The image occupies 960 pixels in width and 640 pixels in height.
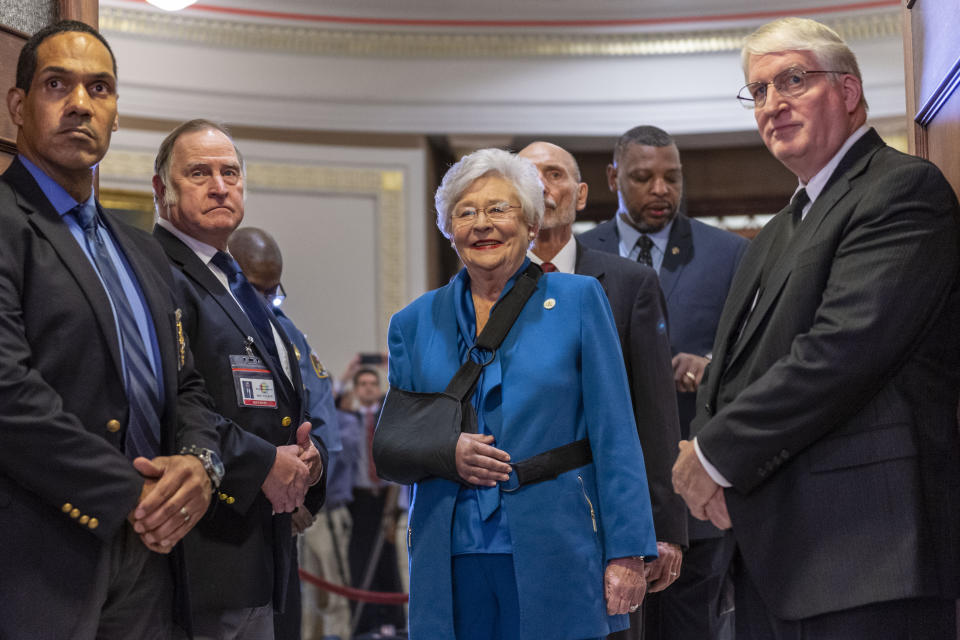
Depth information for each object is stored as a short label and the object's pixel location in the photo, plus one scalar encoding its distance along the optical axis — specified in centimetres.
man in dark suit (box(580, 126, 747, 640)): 309
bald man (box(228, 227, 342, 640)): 383
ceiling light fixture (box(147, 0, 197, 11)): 576
